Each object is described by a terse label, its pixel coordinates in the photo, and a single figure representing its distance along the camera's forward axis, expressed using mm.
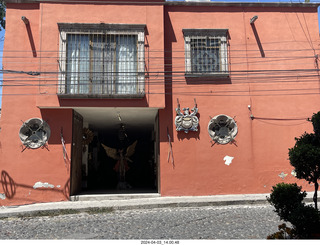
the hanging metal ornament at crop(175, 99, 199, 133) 11039
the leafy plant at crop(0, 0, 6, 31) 13980
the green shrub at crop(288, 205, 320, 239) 4930
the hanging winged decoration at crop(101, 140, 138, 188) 13920
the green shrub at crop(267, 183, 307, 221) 5355
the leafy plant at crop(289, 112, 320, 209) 5176
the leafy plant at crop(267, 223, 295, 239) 5162
